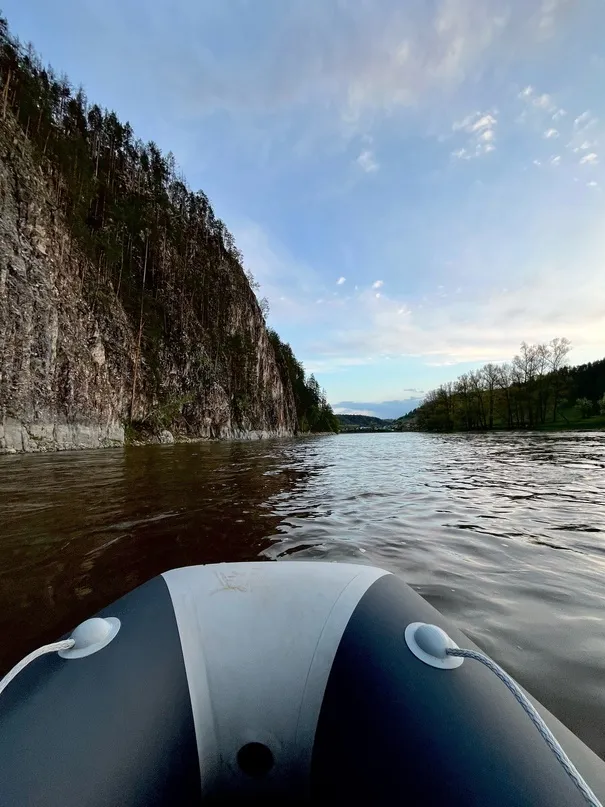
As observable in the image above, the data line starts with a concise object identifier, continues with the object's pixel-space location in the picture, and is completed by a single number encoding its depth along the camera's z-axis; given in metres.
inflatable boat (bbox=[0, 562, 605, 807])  0.88
